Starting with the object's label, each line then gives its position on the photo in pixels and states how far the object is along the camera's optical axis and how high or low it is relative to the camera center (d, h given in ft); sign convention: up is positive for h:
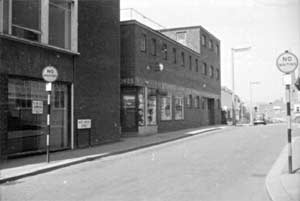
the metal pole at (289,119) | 32.76 -0.11
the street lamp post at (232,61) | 142.31 +21.24
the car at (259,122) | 173.12 -1.76
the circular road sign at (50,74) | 42.73 +5.20
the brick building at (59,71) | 44.65 +6.74
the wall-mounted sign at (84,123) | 56.18 -0.46
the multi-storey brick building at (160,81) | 82.84 +9.67
